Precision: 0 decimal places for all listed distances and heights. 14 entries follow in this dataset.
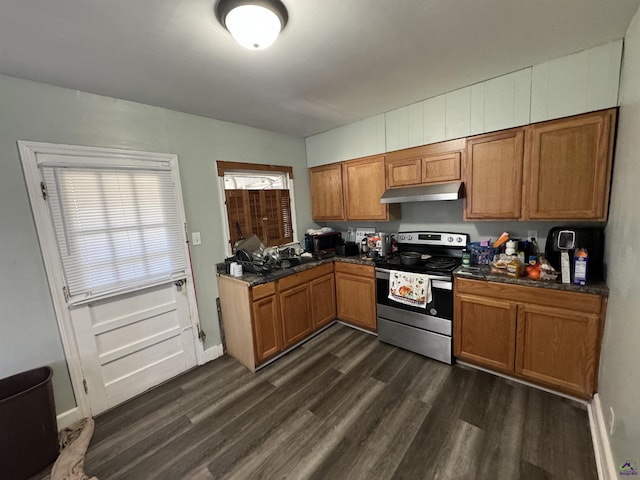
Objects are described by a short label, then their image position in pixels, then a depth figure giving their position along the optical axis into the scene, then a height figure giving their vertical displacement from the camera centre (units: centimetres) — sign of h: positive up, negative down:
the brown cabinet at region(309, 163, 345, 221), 328 +17
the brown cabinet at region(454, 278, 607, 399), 174 -105
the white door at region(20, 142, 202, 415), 181 -36
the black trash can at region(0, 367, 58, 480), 147 -120
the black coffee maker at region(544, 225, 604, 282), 182 -38
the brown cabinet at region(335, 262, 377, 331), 287 -104
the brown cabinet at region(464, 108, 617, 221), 175 +16
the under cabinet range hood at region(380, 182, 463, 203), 228 +6
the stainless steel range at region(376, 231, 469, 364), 231 -92
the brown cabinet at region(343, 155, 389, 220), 290 +18
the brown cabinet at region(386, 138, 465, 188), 236 +35
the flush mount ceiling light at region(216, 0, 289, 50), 112 +86
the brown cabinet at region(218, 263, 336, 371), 237 -103
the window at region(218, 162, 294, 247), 280 +8
